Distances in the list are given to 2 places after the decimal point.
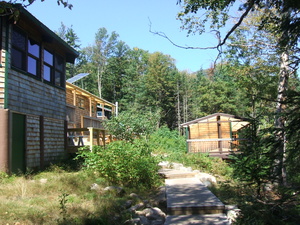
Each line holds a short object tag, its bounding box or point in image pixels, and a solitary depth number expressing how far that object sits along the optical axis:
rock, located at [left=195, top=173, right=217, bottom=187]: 9.85
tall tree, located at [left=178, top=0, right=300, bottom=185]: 3.51
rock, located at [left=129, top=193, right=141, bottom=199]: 7.47
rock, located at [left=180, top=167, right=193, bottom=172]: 12.18
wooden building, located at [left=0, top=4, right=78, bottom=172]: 8.59
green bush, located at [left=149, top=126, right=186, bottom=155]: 21.95
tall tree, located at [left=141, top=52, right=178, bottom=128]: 43.25
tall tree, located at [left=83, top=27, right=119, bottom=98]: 48.72
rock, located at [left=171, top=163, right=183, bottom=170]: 12.87
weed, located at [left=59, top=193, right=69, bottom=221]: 4.85
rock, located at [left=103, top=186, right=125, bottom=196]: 7.56
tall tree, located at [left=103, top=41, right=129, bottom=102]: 49.16
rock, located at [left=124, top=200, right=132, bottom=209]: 6.50
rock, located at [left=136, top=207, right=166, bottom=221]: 6.25
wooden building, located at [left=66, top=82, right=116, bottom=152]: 13.63
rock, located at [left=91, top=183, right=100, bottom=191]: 7.66
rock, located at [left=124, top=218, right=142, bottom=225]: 5.34
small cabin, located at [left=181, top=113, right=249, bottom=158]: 19.98
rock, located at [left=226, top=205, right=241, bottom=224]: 5.73
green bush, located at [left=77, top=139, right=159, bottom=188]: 8.52
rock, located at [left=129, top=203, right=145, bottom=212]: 6.32
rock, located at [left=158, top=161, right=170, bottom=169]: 12.97
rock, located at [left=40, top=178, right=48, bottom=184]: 7.92
